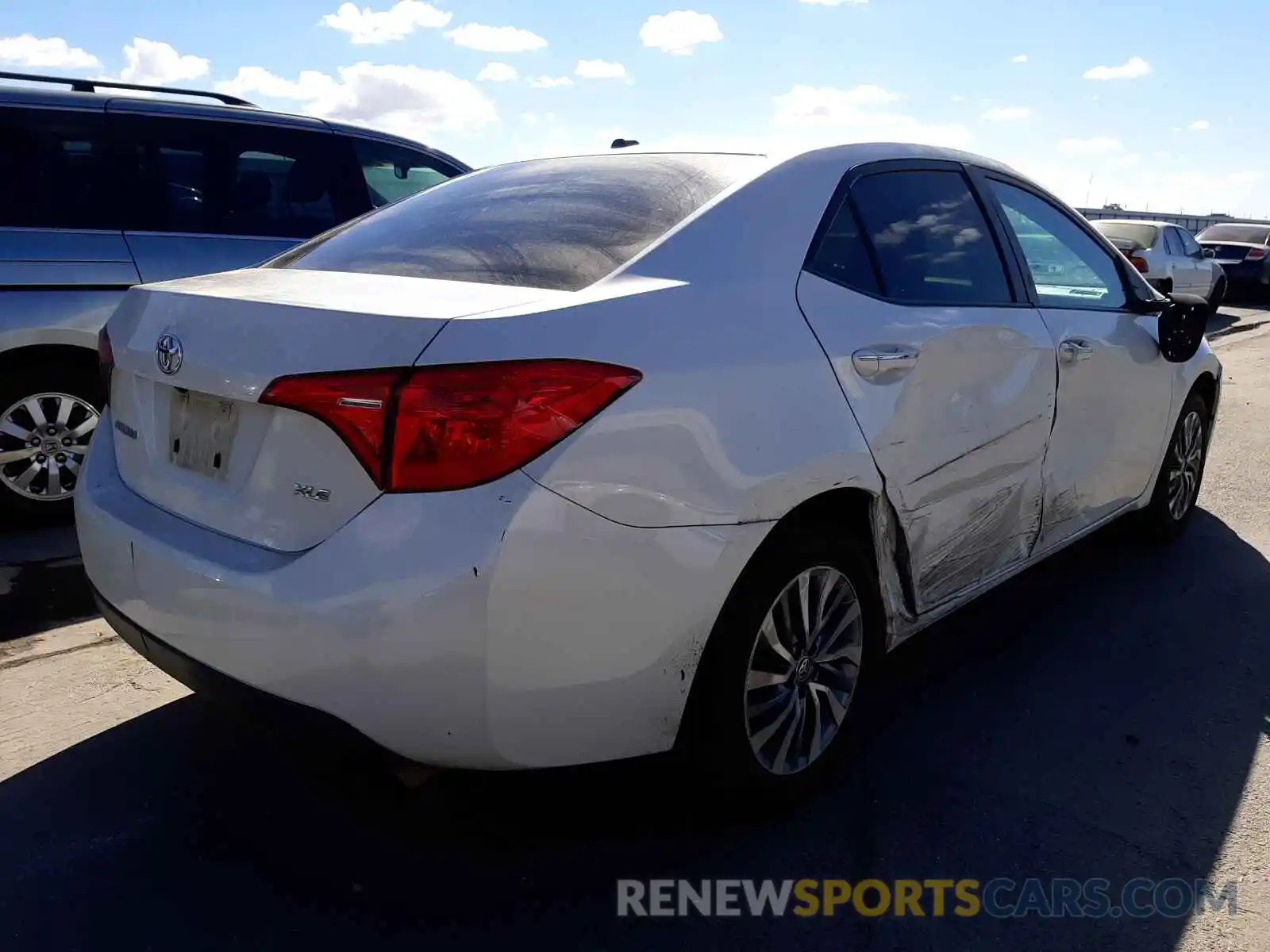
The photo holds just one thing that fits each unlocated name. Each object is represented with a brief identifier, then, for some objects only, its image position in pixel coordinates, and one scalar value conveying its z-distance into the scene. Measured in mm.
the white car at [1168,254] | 14242
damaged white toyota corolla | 2037
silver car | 4723
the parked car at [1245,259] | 18062
